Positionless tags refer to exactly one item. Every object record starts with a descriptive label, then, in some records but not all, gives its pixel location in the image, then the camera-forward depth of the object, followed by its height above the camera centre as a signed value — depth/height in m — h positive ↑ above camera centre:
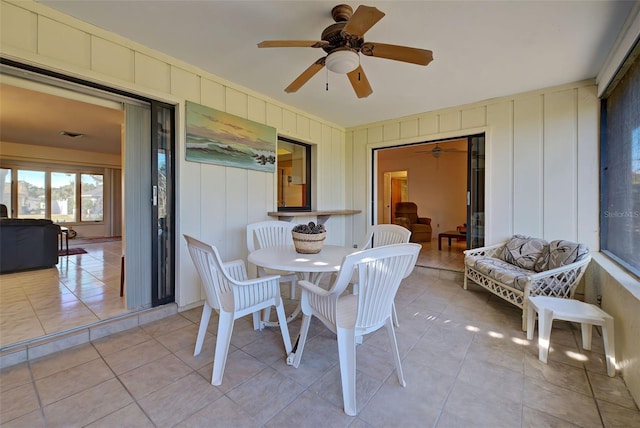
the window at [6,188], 6.10 +0.59
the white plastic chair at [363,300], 1.36 -0.50
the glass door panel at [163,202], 2.56 +0.11
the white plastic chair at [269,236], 2.75 -0.26
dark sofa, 3.85 -0.47
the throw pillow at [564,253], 2.45 -0.39
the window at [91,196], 7.53 +0.49
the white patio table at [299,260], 1.76 -0.35
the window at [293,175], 4.12 +0.62
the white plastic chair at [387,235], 2.53 -0.24
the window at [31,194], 6.38 +0.47
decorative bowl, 2.16 -0.24
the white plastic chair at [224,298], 1.62 -0.59
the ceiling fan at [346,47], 1.73 +1.12
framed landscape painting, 2.73 +0.85
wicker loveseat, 2.35 -0.58
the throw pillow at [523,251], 2.95 -0.45
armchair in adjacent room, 6.55 -0.23
